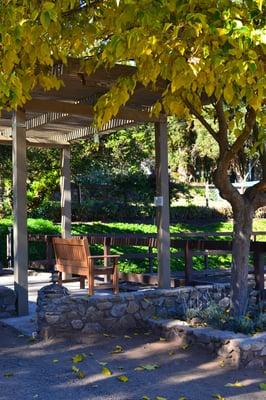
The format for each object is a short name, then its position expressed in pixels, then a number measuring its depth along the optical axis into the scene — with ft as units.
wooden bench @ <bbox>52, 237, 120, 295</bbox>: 27.07
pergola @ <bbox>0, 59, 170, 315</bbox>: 25.54
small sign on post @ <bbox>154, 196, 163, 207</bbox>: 27.73
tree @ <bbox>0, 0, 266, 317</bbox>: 17.29
